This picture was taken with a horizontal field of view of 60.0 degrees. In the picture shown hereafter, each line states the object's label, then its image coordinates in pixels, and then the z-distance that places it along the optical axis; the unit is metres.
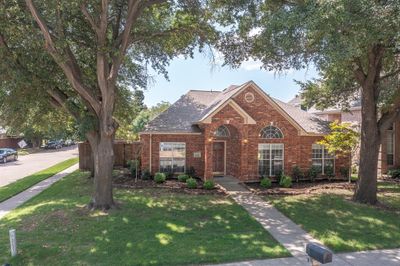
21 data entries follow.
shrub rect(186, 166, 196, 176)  20.86
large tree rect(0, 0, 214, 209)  11.68
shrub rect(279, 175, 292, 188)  18.98
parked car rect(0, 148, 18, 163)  36.59
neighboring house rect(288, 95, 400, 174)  24.29
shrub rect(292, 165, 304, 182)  21.17
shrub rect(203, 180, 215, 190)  17.69
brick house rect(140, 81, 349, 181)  20.05
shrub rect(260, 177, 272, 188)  19.00
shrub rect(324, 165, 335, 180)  22.36
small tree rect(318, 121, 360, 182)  19.30
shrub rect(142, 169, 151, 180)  20.08
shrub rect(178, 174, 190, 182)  19.59
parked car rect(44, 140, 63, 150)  65.25
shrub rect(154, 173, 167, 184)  19.03
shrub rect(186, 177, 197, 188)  17.86
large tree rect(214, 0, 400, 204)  9.07
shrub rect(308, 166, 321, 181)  21.42
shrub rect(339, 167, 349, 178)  22.45
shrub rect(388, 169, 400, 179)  22.83
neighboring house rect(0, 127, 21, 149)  55.74
